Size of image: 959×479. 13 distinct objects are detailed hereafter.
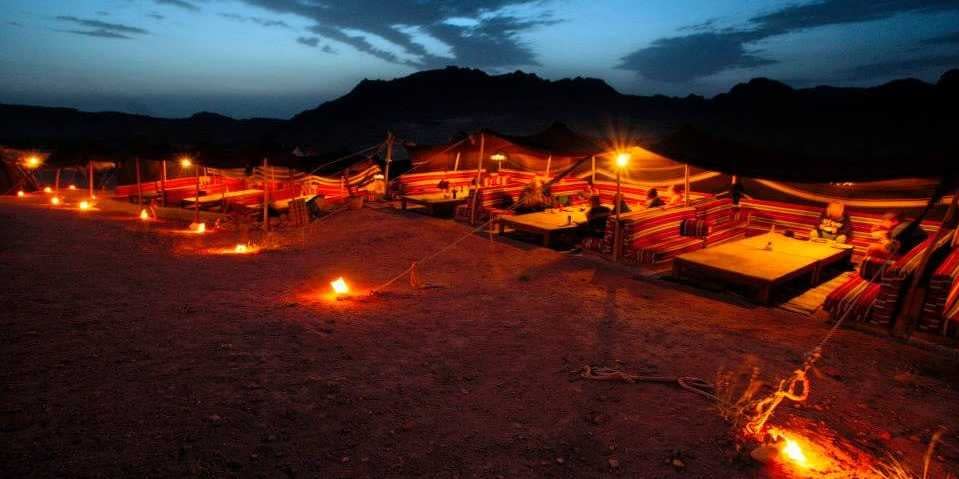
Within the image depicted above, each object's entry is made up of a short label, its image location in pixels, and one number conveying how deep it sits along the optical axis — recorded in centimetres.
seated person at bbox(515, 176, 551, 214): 1498
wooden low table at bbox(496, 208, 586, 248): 1263
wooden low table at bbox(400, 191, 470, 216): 1709
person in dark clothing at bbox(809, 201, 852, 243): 1134
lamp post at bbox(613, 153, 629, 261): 1101
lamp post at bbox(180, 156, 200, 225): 1611
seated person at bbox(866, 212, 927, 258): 800
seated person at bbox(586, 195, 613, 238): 1281
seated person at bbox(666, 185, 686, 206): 1326
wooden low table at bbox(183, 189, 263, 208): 1969
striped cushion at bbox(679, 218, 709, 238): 1170
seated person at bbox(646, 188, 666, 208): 1316
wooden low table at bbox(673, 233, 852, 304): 850
